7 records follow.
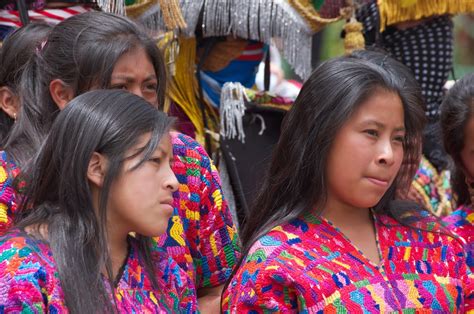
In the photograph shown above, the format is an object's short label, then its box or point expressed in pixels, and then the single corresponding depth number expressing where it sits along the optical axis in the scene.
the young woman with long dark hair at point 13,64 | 5.23
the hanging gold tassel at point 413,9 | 7.75
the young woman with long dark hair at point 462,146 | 5.55
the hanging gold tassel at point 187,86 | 6.99
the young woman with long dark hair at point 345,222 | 4.30
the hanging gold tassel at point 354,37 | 7.45
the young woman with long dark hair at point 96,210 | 3.84
